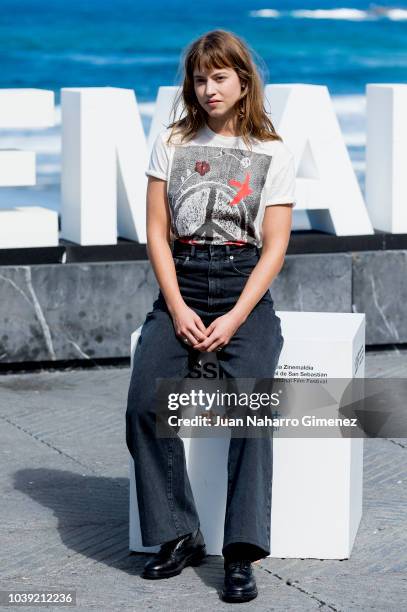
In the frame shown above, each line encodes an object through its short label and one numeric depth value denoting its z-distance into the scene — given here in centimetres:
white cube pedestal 580
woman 556
